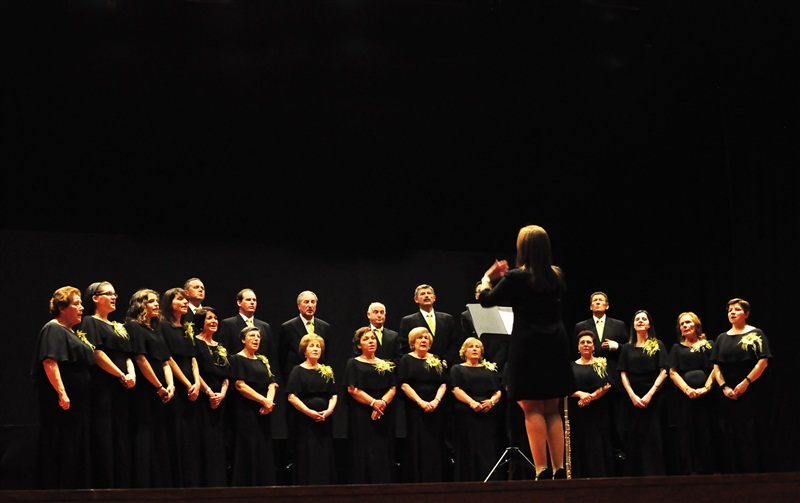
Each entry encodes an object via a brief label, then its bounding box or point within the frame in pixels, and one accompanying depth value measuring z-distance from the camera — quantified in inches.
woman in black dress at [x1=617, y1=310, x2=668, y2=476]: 300.7
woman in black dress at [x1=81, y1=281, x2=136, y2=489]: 235.6
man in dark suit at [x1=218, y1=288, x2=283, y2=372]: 291.1
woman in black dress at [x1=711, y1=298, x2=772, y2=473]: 288.5
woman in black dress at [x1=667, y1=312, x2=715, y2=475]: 296.4
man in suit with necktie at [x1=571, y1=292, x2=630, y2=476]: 306.7
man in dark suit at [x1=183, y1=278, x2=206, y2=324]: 285.1
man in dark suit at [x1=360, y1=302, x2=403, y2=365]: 299.3
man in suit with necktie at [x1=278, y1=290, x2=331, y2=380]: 305.1
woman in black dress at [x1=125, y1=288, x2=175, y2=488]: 243.8
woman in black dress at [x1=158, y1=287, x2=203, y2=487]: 254.4
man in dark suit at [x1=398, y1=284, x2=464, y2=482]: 311.6
